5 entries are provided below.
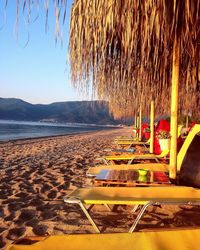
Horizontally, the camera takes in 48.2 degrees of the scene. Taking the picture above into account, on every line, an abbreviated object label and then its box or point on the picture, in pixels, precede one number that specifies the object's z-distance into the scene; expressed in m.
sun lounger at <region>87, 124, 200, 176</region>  2.71
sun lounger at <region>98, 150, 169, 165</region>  3.50
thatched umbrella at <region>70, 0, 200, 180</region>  1.51
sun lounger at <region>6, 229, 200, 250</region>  1.18
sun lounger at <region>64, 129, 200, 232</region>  1.63
